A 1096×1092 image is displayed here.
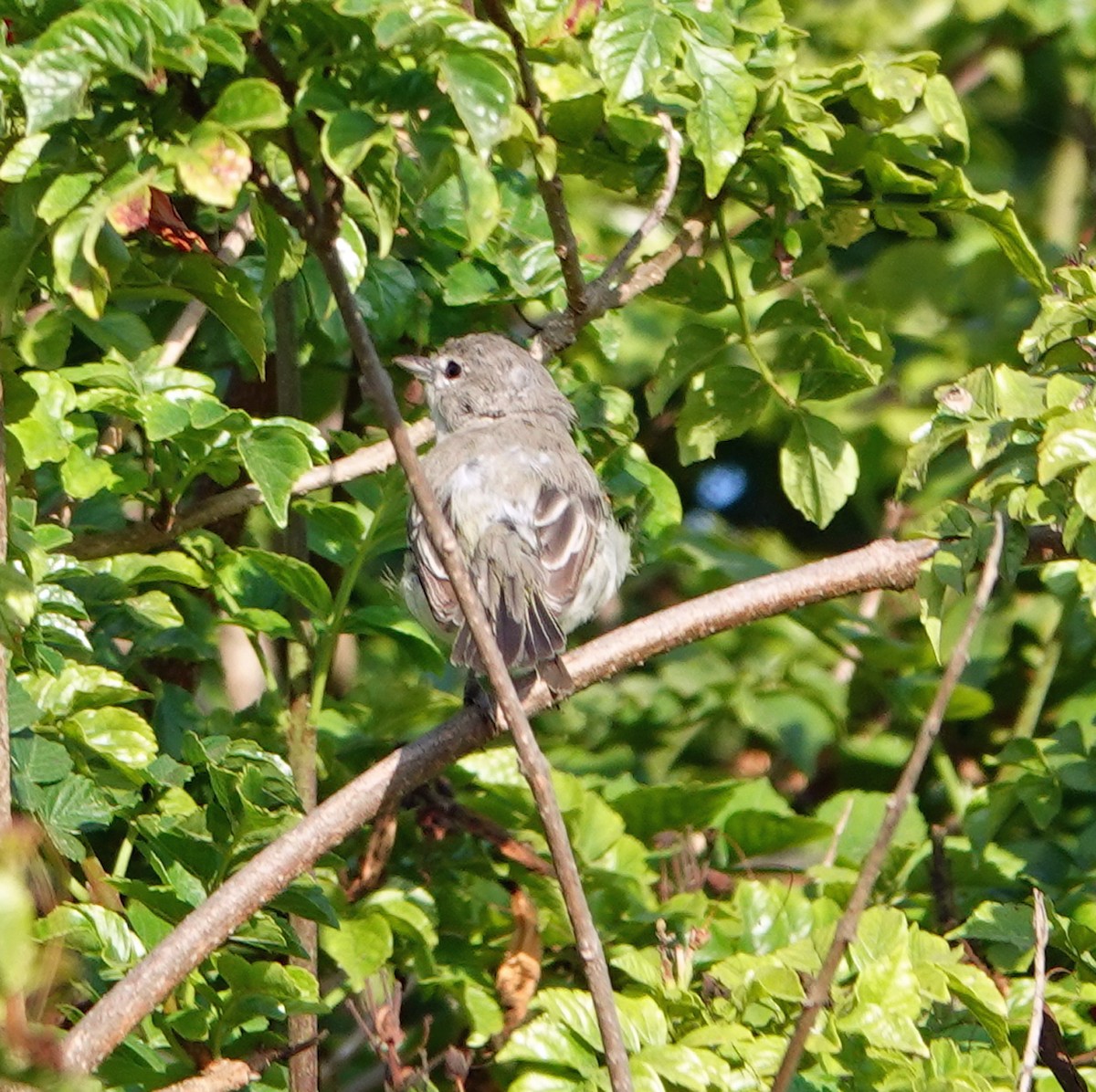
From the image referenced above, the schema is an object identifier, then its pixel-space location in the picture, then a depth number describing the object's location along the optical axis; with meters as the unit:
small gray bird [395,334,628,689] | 7.75
